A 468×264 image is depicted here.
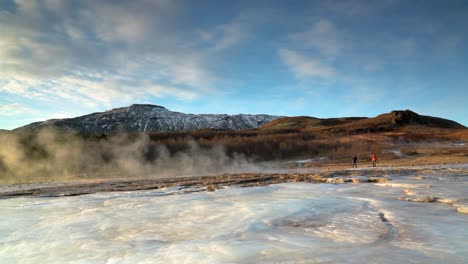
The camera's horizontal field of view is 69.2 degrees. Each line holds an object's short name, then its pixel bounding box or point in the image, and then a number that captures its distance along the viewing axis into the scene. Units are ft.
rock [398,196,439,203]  29.53
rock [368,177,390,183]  48.01
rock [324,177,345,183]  49.32
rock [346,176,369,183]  48.54
